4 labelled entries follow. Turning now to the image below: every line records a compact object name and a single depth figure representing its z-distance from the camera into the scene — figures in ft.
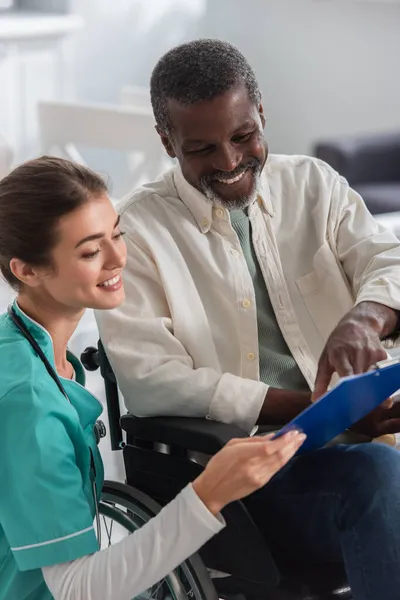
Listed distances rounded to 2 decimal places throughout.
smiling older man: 6.62
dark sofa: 16.09
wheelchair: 6.42
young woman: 5.78
